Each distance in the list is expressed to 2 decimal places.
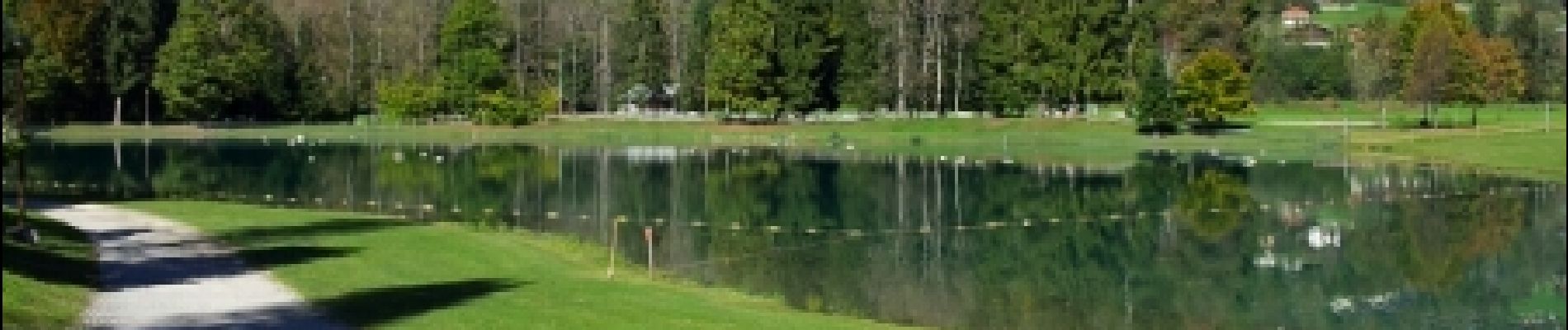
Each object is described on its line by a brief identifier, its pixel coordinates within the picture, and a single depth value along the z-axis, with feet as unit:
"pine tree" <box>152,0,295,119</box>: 370.12
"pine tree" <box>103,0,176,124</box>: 371.97
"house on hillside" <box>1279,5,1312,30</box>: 603.26
